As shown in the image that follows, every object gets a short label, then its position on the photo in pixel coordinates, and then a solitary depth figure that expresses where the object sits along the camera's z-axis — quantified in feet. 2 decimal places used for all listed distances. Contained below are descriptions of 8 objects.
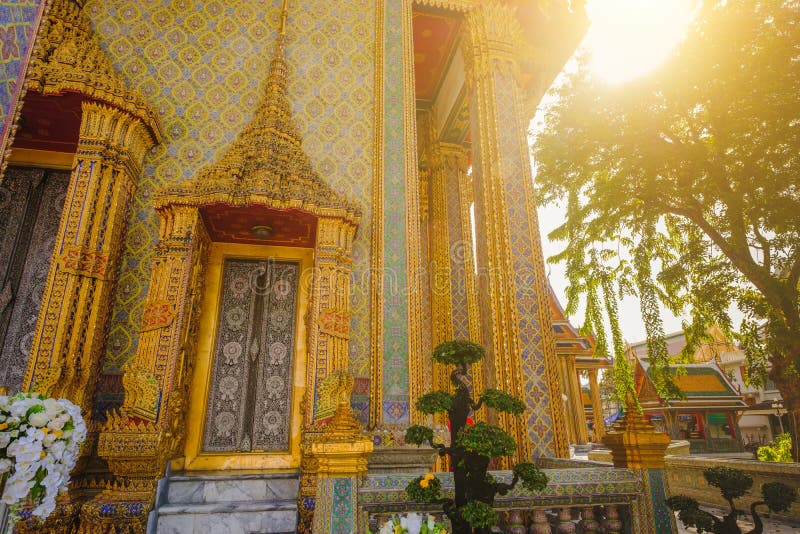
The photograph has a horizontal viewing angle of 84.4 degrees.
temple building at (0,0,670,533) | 14.52
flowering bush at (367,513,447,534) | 6.37
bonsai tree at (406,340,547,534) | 7.66
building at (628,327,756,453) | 59.52
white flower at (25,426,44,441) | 5.23
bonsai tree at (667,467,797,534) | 8.71
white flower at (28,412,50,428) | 5.31
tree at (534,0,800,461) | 21.74
